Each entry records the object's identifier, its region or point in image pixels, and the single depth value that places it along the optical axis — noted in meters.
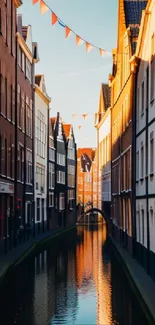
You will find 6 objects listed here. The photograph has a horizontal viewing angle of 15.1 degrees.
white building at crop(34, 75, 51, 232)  48.28
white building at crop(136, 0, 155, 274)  21.31
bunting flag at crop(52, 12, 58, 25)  19.61
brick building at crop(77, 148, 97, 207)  117.31
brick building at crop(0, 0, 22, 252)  29.95
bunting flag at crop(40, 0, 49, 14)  18.66
